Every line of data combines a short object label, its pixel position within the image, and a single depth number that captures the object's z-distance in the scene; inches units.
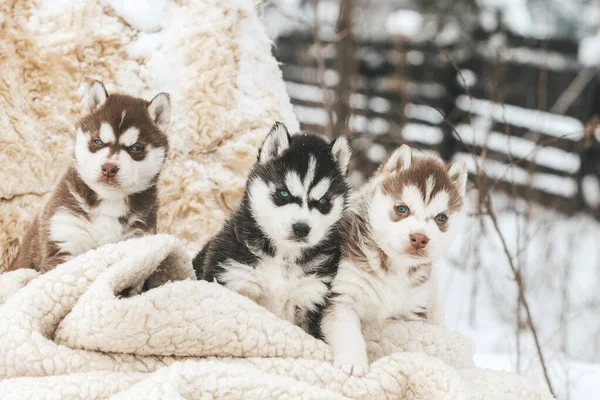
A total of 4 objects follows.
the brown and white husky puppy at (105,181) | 111.1
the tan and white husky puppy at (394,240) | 102.8
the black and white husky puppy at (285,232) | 102.3
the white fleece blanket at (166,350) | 84.4
